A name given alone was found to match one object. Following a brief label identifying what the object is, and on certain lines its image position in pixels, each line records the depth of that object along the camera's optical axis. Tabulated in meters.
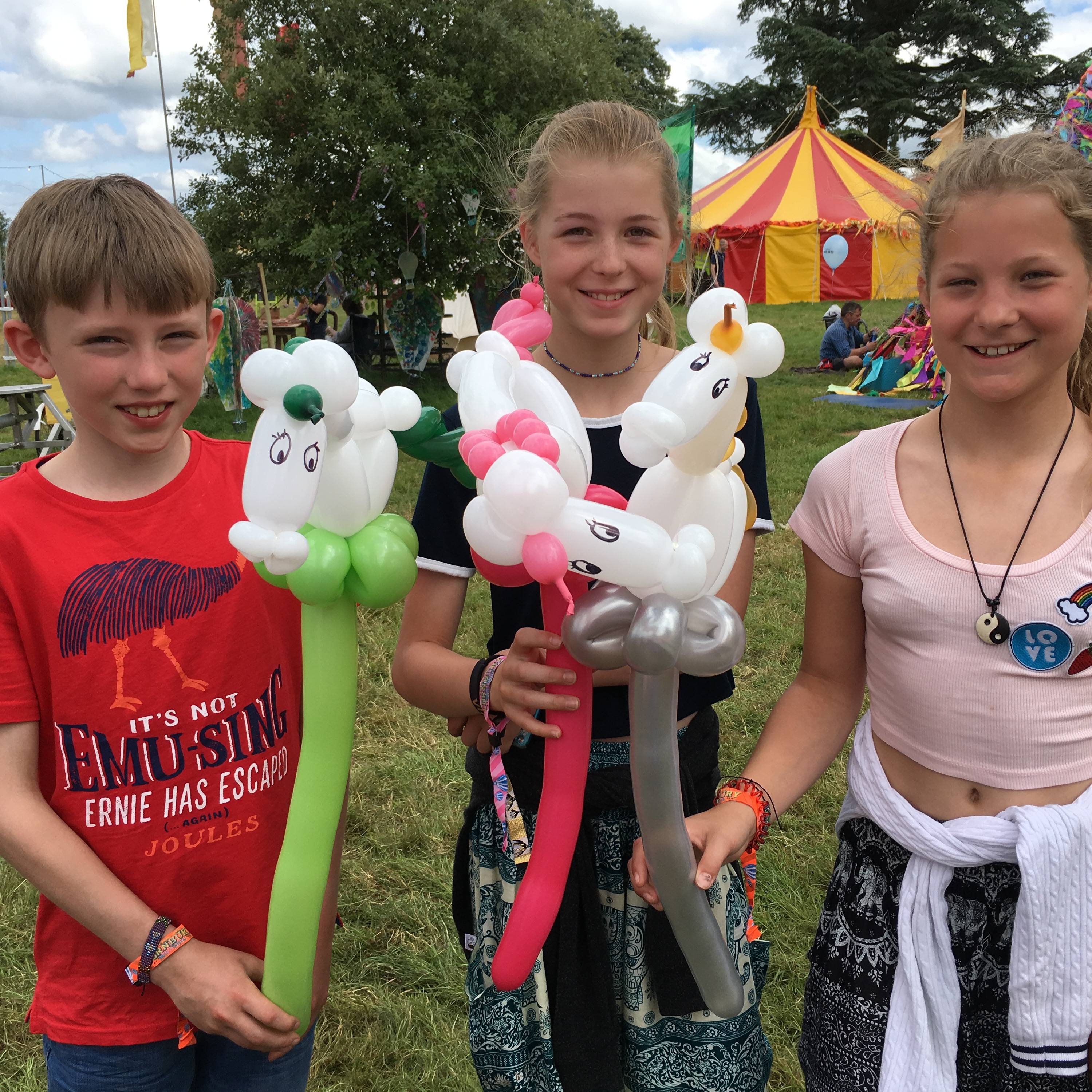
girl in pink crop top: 1.13
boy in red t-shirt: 1.14
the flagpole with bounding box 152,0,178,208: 8.12
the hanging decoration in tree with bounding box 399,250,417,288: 9.41
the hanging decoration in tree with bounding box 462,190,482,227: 8.93
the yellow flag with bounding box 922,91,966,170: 9.70
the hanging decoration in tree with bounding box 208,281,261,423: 8.46
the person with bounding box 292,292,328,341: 11.52
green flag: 5.51
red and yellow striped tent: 17.55
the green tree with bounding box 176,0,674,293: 8.70
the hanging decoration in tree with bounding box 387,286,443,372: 10.50
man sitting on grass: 10.46
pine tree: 24.67
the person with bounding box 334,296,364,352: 11.69
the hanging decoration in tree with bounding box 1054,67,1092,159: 5.11
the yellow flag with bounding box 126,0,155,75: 8.93
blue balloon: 17.38
